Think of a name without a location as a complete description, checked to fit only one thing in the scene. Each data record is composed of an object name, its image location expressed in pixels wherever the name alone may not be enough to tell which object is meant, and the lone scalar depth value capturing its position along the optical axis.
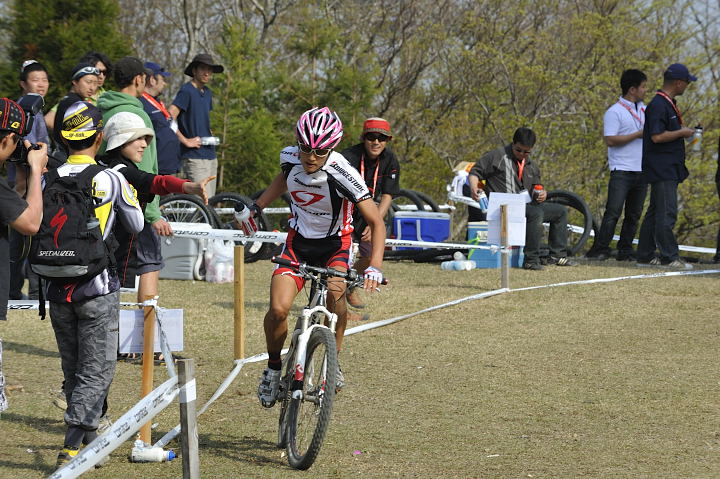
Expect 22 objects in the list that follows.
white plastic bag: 24.42
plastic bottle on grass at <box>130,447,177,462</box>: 11.16
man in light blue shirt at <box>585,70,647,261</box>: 26.80
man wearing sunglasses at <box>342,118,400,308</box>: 19.56
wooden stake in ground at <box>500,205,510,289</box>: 22.84
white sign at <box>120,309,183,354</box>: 10.81
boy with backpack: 10.16
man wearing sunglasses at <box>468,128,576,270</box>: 25.86
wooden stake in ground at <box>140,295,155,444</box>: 10.84
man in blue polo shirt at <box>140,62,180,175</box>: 20.72
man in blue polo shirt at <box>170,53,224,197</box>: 24.52
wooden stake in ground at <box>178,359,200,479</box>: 9.12
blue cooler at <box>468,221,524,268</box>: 27.05
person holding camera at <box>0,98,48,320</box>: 8.93
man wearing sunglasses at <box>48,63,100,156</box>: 17.36
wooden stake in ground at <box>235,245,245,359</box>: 16.14
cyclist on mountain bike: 11.90
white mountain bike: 10.60
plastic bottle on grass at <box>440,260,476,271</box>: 26.70
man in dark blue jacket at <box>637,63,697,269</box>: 25.33
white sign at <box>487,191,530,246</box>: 23.20
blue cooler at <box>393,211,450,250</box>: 29.41
